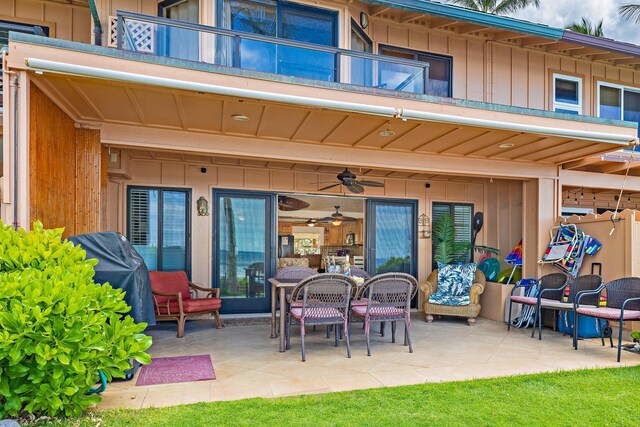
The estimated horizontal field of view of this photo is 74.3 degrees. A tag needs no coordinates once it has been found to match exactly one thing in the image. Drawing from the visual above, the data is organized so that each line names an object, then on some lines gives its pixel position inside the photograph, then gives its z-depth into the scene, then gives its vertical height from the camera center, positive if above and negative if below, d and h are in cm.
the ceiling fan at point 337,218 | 1145 +6
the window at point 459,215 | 884 +11
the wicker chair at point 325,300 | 474 -93
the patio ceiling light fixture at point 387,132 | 522 +113
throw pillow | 714 -101
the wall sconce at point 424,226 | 866 -12
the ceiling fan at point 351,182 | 702 +63
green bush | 265 -76
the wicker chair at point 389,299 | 499 -96
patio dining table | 500 -94
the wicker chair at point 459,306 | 685 -141
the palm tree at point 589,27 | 1864 +859
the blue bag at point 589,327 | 588 -148
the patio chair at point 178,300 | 593 -117
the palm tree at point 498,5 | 1919 +989
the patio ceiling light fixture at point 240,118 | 480 +117
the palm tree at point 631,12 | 1655 +827
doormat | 395 -151
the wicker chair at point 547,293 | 609 -108
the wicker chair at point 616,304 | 489 -106
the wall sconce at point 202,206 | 734 +24
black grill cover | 376 -42
